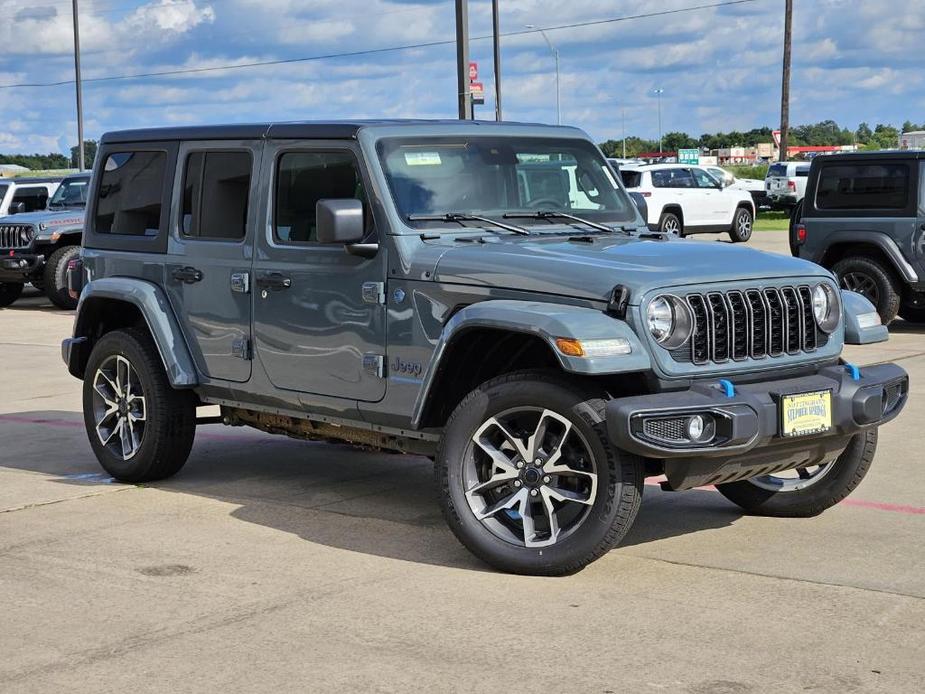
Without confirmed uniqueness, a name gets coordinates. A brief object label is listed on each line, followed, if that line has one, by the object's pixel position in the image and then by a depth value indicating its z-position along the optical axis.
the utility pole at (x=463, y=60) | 17.77
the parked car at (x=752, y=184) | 35.95
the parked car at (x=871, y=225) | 14.69
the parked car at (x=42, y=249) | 20.17
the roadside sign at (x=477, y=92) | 22.38
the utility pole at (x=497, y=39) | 35.81
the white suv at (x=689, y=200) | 28.48
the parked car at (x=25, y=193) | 22.89
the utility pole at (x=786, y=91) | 42.06
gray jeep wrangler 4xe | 5.68
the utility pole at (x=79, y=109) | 39.89
